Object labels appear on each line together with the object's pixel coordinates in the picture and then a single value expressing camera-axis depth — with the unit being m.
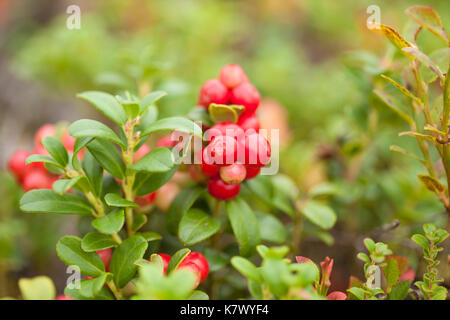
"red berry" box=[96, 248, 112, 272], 0.31
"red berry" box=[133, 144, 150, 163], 0.32
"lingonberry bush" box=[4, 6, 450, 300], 0.29
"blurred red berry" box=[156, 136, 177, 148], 0.32
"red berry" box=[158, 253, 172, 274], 0.30
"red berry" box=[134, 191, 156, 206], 0.32
